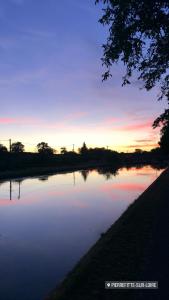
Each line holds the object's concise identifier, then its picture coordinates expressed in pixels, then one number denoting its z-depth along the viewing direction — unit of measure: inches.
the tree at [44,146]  3335.1
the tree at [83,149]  3633.2
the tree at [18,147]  3390.4
